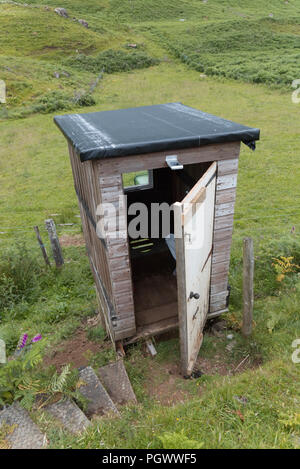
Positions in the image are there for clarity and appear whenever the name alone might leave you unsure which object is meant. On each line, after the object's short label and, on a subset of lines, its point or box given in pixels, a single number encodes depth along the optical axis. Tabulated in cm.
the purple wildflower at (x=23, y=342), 400
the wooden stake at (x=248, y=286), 481
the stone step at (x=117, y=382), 445
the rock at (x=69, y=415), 335
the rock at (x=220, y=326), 586
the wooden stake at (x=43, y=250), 774
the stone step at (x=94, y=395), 395
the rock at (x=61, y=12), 4591
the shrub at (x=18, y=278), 699
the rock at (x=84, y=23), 4519
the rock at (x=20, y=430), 307
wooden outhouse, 404
